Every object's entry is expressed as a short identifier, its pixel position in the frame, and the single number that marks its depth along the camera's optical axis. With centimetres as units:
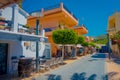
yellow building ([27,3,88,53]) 1376
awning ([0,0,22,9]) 385
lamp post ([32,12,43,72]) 659
